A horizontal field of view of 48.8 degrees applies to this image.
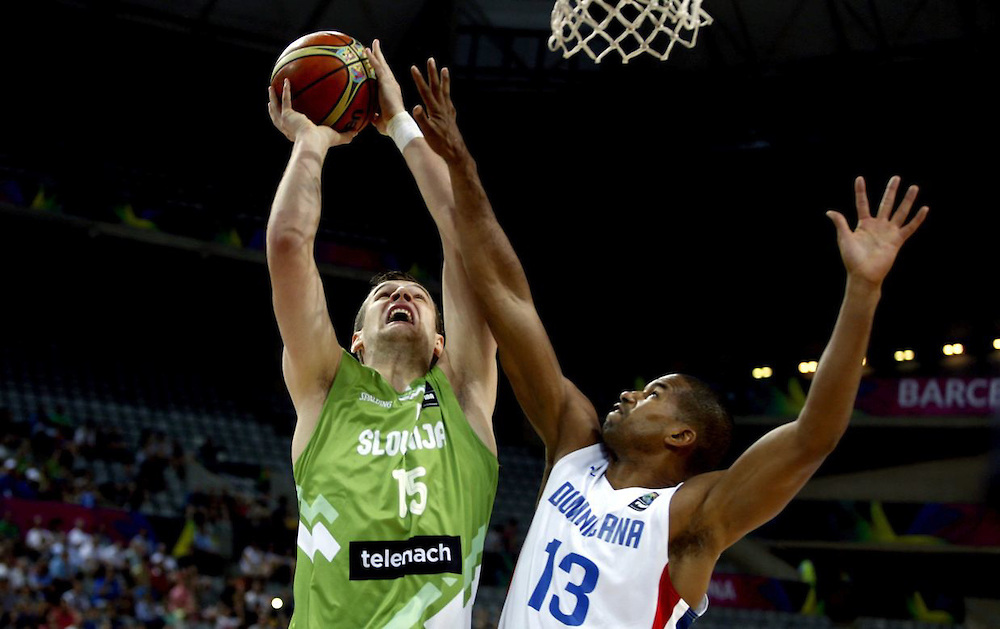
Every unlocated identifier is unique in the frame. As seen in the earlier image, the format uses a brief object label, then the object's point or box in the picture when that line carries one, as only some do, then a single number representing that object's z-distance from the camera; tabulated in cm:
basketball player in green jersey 301
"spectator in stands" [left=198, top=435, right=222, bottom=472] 1557
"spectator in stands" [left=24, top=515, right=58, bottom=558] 1170
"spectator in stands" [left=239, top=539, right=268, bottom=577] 1303
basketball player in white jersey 285
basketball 360
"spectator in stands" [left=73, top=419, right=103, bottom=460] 1434
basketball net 492
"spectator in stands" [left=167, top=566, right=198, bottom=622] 1154
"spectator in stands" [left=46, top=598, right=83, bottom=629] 1043
